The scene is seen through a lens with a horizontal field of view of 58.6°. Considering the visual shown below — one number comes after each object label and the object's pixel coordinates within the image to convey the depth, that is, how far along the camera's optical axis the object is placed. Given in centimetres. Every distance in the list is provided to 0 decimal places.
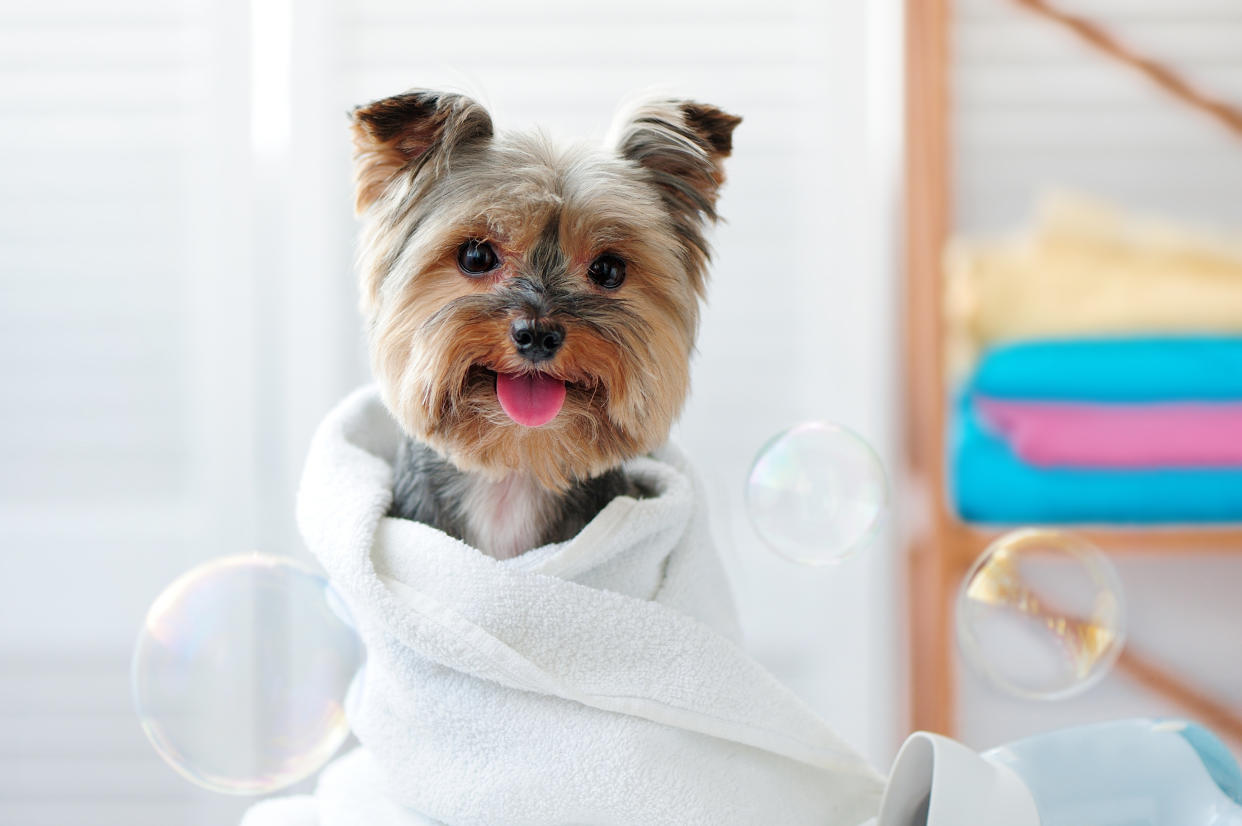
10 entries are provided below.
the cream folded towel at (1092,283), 185
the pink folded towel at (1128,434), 183
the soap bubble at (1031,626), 133
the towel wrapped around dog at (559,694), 102
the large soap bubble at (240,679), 117
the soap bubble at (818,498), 140
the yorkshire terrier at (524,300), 110
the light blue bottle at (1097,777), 99
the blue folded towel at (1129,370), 182
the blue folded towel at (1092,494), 186
